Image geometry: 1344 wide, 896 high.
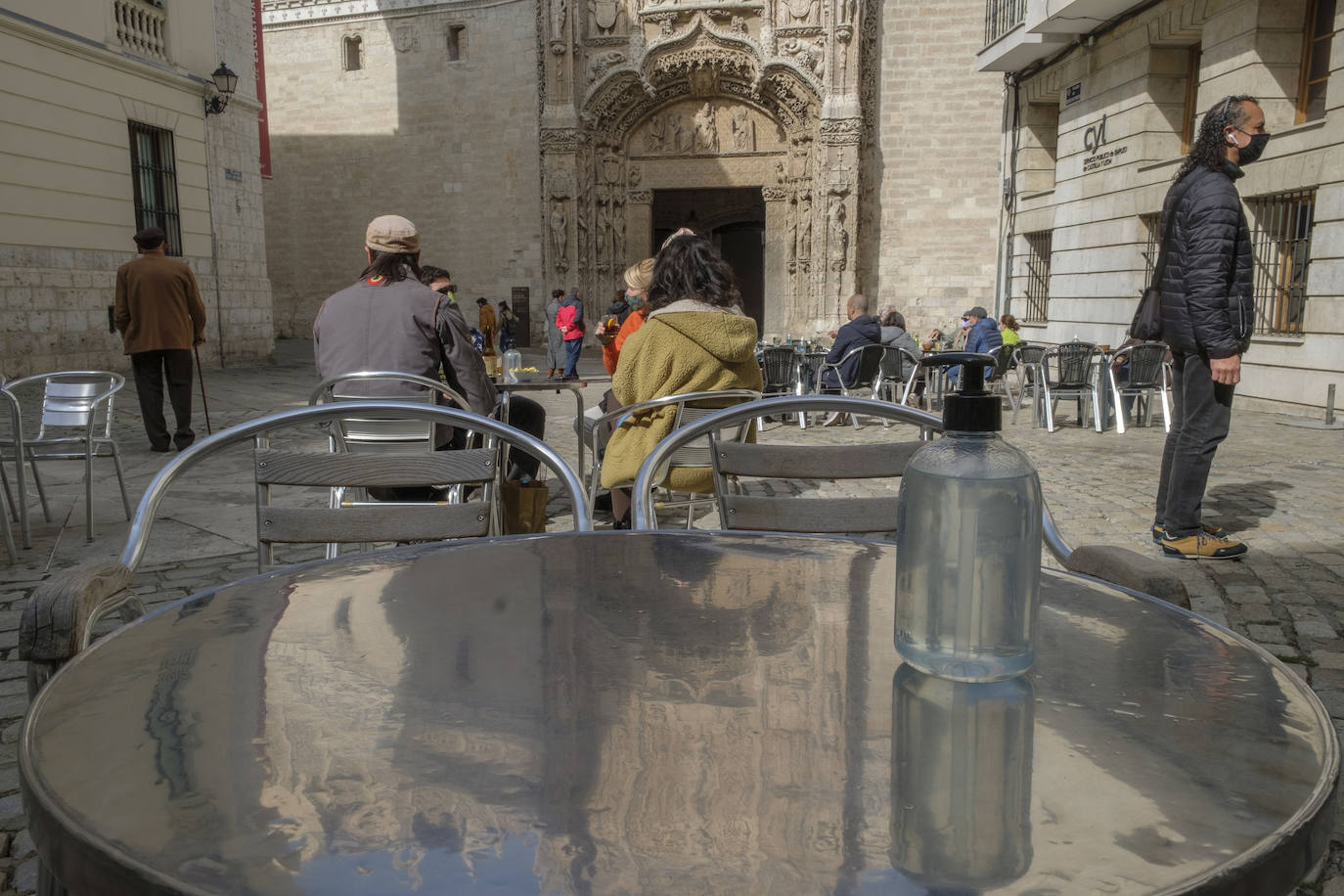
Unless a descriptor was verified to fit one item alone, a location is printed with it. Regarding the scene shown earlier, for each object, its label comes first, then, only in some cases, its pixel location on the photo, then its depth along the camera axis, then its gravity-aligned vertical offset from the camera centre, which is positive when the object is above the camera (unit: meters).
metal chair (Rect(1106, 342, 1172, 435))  9.14 -0.68
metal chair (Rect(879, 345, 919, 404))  9.83 -0.68
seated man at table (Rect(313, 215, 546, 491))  3.84 -0.12
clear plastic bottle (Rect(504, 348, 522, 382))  5.36 -0.39
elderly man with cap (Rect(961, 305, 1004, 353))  11.30 -0.46
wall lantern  15.34 +3.09
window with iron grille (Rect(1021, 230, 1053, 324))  17.58 +0.29
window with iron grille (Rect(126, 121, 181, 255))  14.49 +1.59
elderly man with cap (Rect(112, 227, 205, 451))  7.81 -0.23
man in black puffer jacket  4.24 +0.06
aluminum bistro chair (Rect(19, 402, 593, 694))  1.93 -0.36
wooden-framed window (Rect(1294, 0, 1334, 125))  10.97 +2.46
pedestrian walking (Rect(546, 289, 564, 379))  17.11 -0.81
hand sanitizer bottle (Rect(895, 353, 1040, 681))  1.00 -0.24
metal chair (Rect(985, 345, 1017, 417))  10.22 -0.74
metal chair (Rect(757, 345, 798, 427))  9.64 -0.68
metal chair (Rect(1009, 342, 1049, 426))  10.02 -0.67
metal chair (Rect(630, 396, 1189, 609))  2.05 -0.37
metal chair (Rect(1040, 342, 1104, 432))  9.45 -0.76
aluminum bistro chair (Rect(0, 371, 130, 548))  4.86 -0.61
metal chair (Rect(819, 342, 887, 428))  9.69 -0.67
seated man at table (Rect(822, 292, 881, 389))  9.85 -0.41
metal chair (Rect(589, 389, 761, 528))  3.59 -0.43
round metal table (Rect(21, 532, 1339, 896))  0.72 -0.39
